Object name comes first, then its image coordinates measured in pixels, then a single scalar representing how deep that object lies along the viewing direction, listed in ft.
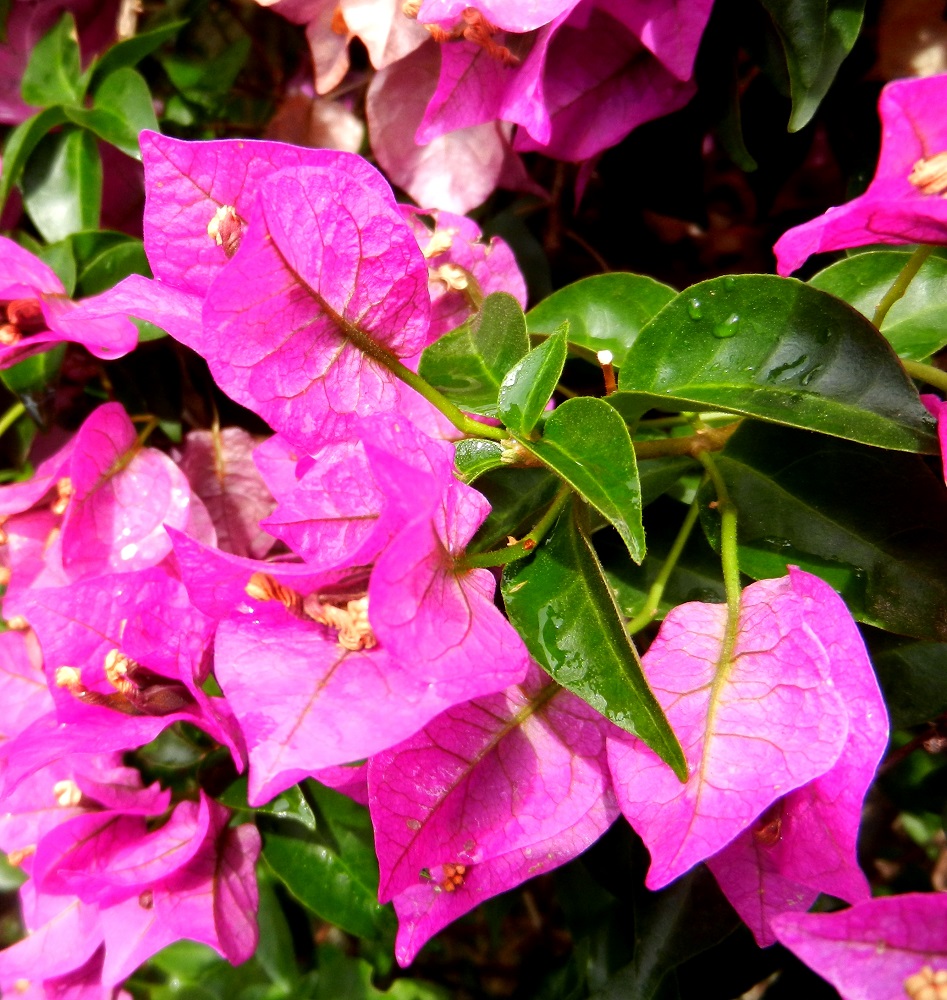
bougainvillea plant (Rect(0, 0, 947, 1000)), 0.50
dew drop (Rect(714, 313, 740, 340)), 0.56
